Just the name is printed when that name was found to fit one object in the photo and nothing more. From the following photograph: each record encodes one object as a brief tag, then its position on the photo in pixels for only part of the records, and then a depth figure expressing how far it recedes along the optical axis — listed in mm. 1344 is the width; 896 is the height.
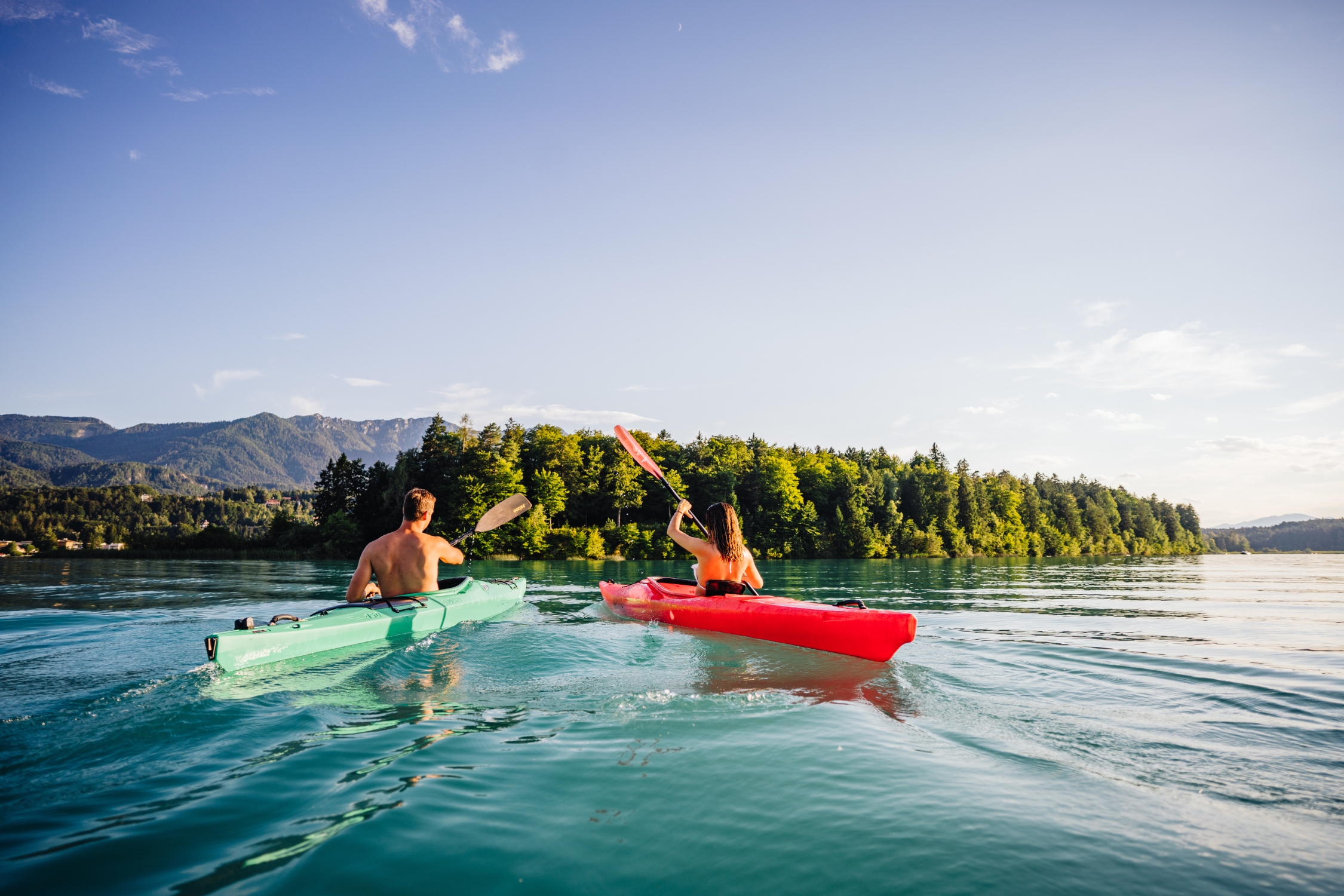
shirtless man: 7215
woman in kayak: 8039
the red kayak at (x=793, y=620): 6207
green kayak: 5504
